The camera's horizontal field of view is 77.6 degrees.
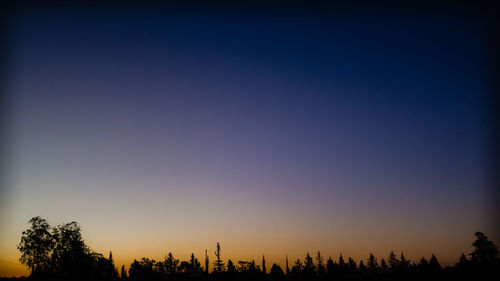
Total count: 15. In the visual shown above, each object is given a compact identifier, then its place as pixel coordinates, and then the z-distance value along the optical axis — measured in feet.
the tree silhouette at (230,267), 463.83
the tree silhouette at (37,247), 221.05
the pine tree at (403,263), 466.54
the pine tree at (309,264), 508.20
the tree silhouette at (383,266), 488.44
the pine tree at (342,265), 474.98
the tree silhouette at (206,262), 485.56
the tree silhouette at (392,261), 475.72
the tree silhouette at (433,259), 365.12
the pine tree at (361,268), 488.93
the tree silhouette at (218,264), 435.65
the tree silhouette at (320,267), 512.22
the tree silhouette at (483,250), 242.17
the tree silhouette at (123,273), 412.50
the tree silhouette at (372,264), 493.07
